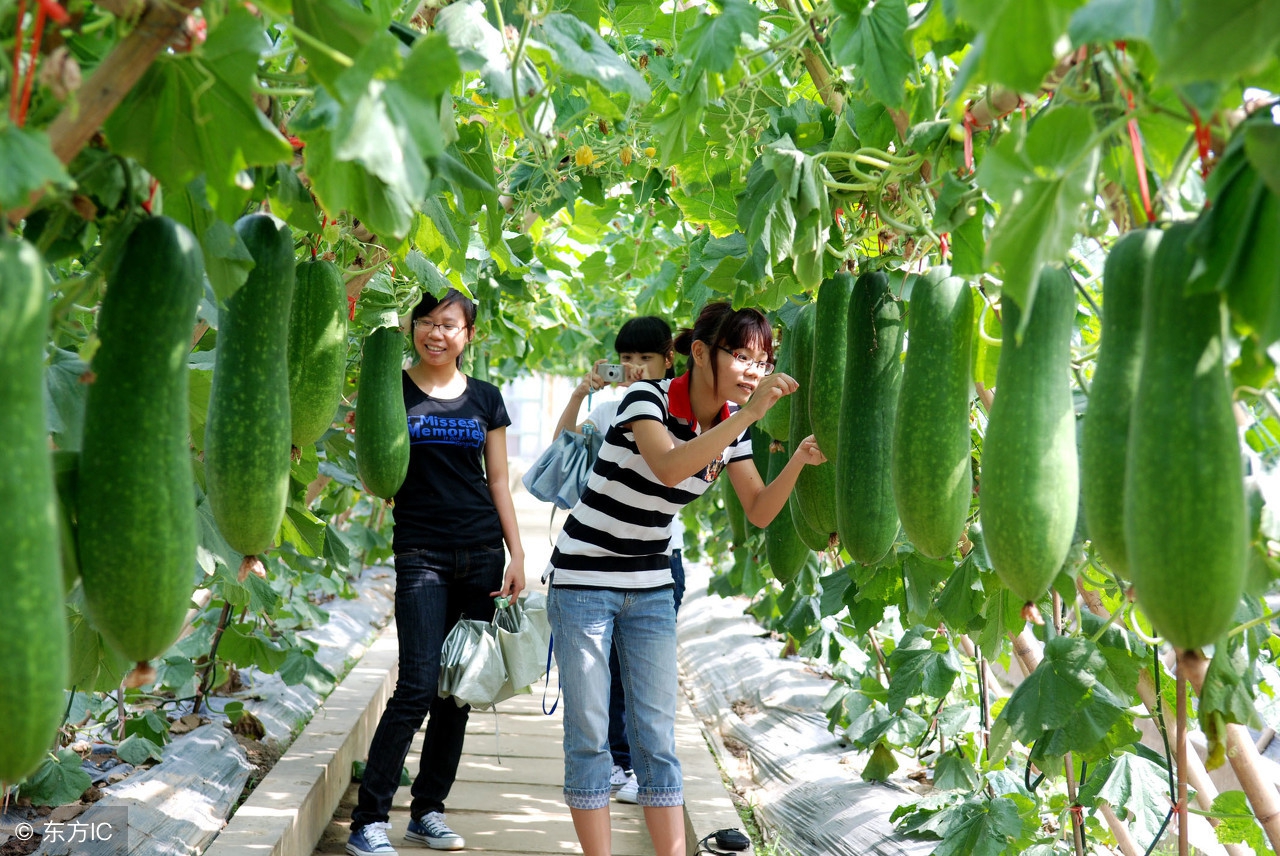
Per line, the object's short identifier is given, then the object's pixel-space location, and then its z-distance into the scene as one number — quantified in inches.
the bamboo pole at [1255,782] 77.9
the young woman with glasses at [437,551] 150.5
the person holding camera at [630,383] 181.6
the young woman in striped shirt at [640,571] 122.6
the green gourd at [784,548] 108.7
